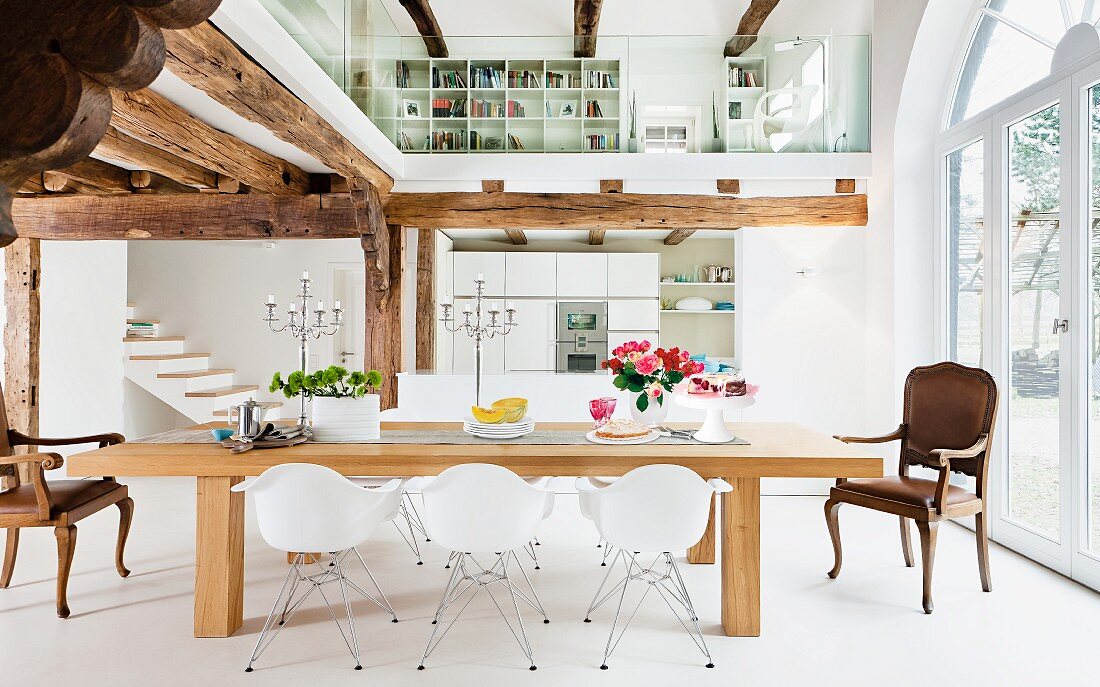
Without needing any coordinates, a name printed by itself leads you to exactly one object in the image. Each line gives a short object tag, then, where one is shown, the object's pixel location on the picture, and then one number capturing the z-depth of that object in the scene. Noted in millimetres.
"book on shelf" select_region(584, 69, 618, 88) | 5395
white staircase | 6781
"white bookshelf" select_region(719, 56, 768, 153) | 5277
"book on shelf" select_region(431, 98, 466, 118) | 5422
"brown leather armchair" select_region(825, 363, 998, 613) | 2998
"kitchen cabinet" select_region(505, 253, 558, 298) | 7570
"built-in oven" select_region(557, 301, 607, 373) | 7566
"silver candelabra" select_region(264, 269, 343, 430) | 3130
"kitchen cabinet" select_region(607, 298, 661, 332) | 7602
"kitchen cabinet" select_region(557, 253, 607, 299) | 7590
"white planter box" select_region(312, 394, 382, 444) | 2953
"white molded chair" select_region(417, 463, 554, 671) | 2416
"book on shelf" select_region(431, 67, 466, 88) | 5414
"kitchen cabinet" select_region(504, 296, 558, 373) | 7547
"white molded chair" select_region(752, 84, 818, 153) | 5301
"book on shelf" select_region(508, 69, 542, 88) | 5422
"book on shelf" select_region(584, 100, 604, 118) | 5410
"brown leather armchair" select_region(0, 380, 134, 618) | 2926
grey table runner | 2910
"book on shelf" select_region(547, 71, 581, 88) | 5395
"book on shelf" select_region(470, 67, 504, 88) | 5422
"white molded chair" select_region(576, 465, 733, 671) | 2426
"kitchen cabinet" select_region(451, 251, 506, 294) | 7465
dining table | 2598
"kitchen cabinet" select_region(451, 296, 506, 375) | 7301
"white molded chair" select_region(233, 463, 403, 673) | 2432
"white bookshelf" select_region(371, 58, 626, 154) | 5395
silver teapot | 2844
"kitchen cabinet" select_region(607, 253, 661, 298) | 7605
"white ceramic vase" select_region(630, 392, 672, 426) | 3119
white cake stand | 2844
